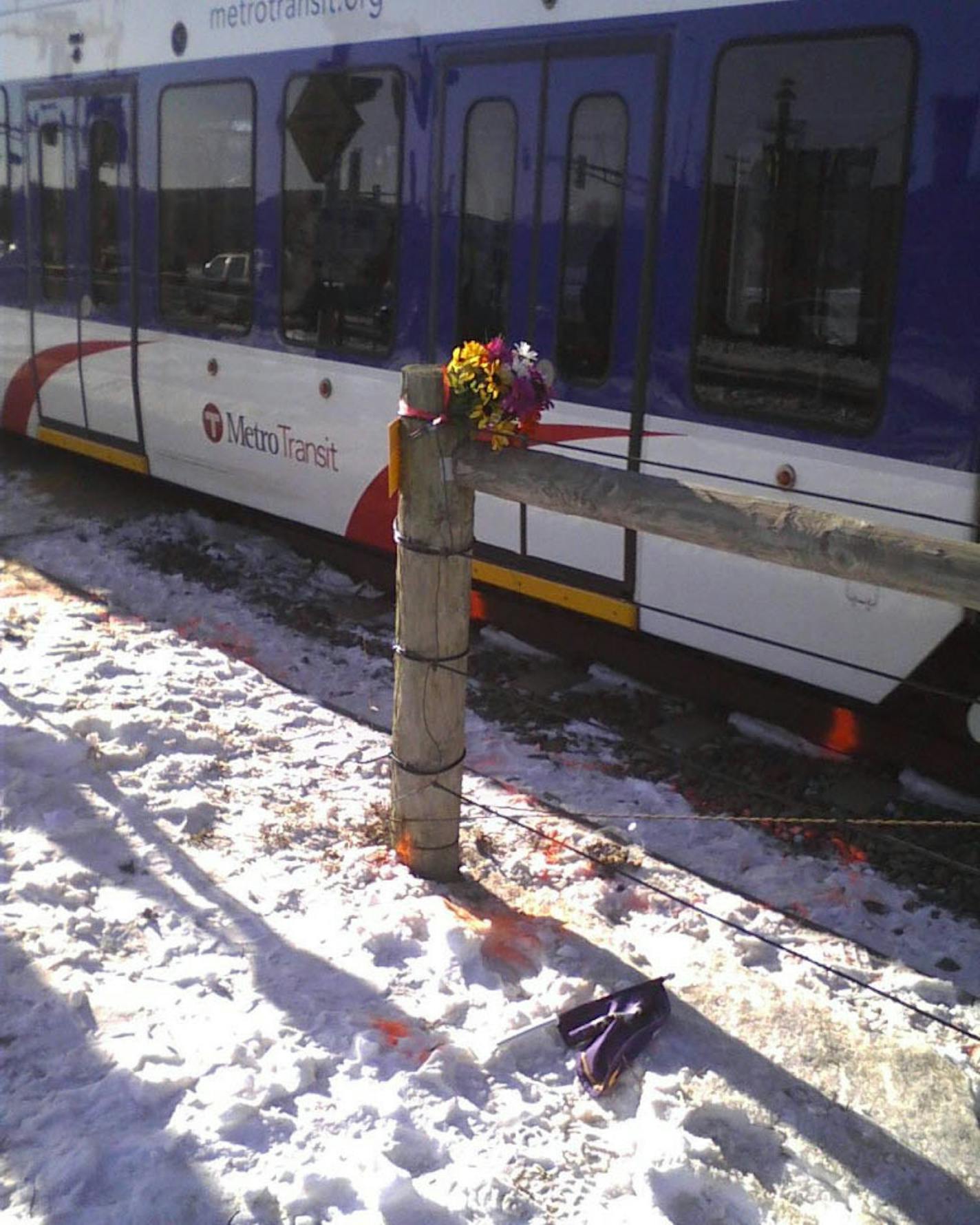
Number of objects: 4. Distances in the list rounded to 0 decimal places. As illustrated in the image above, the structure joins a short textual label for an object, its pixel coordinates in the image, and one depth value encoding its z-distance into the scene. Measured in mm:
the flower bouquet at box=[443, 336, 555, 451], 4152
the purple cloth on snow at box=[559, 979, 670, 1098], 3570
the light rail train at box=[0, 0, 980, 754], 5051
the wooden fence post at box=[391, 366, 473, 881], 4238
